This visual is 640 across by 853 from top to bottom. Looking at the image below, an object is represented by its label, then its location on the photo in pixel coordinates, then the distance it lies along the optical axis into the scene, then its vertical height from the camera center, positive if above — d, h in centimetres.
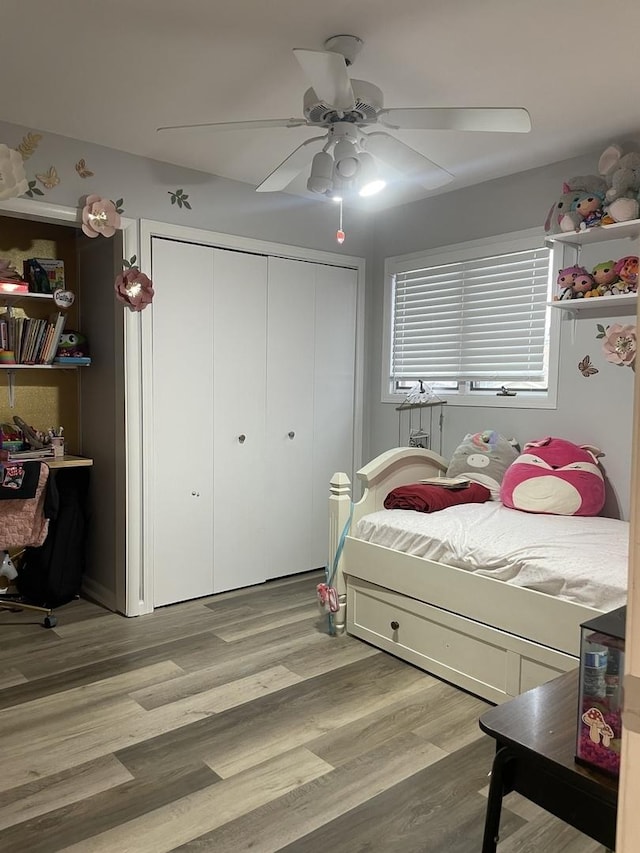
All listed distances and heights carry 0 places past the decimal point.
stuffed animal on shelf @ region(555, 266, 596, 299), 307 +50
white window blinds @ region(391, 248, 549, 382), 346 +39
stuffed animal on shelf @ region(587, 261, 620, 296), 299 +51
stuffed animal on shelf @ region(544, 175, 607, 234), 303 +91
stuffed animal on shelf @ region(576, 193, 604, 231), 297 +83
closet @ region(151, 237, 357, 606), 351 -16
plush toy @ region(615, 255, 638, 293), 288 +52
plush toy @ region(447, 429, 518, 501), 340 -39
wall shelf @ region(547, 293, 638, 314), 293 +40
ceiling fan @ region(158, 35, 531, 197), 201 +88
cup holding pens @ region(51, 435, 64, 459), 358 -36
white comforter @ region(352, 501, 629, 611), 222 -62
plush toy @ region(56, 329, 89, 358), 355 +21
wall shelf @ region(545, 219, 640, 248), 286 +71
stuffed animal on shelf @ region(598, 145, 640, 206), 281 +95
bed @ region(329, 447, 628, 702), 226 -85
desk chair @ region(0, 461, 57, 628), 308 -60
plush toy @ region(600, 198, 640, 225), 283 +78
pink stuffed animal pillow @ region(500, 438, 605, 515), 299 -44
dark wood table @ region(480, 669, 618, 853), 103 -63
